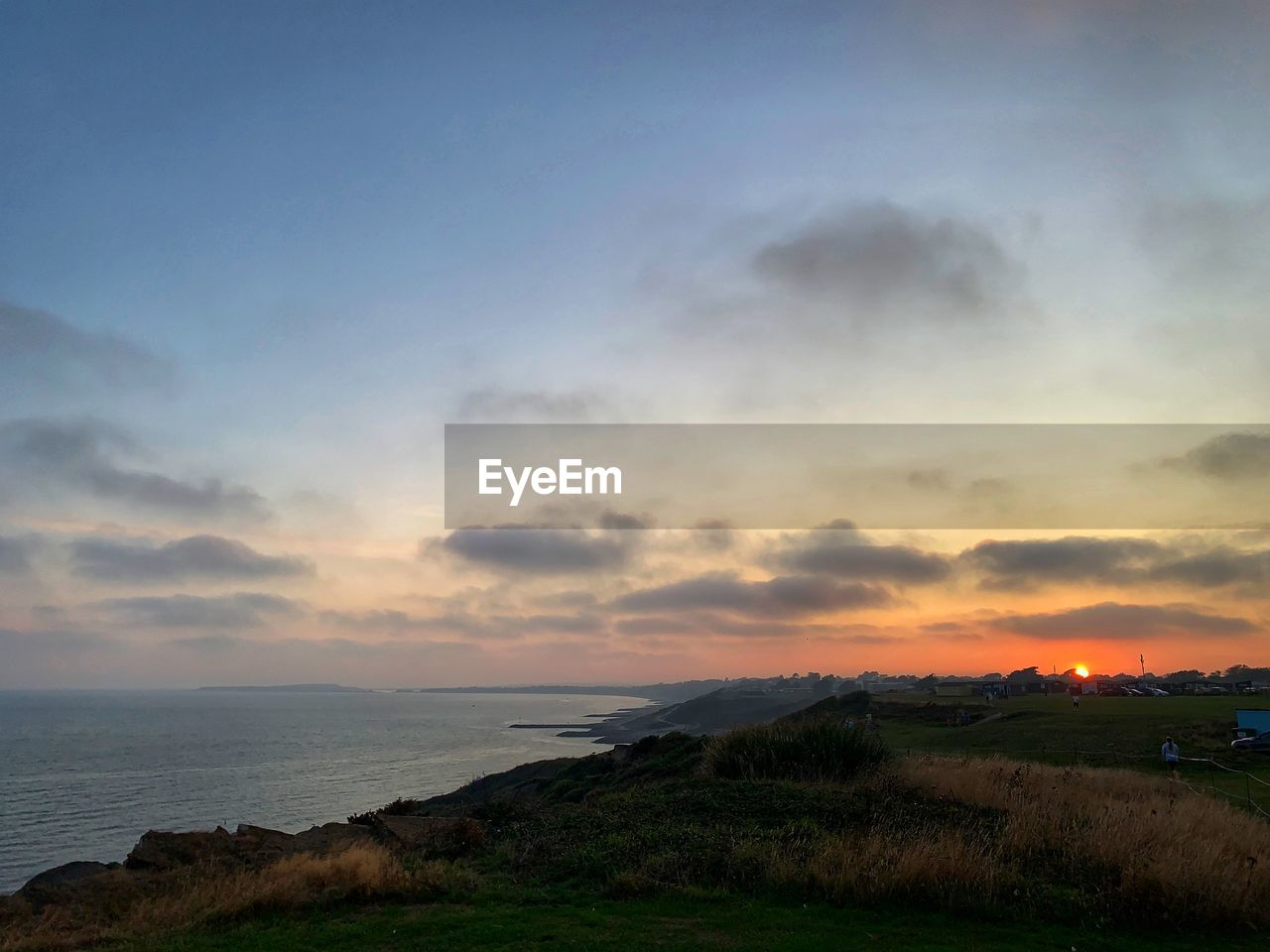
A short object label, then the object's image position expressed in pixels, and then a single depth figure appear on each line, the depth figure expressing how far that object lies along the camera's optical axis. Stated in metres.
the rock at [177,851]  18.05
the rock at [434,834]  16.12
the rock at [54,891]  16.42
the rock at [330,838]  17.48
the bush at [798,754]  21.36
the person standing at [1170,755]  26.41
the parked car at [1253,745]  30.81
